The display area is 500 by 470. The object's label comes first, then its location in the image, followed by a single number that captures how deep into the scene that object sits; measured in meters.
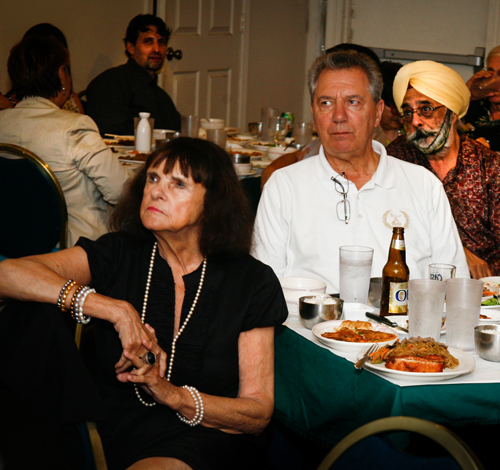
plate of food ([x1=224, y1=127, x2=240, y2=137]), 5.40
